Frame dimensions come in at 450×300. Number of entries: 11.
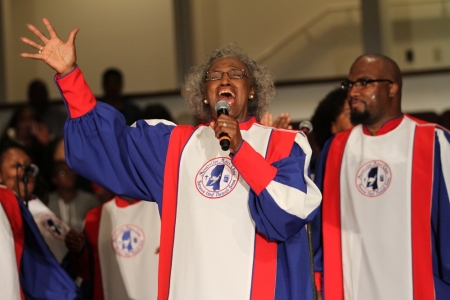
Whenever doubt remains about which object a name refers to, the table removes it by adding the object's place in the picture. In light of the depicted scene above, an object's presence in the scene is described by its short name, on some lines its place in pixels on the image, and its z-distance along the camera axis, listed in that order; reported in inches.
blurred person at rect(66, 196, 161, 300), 330.8
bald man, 279.5
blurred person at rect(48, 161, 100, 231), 409.6
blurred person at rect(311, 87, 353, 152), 354.2
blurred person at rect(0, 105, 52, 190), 454.2
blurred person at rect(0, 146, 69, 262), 345.5
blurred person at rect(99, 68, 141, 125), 500.9
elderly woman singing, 211.6
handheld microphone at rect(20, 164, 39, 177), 336.0
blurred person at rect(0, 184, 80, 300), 289.9
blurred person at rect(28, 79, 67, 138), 521.7
